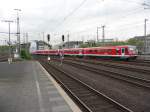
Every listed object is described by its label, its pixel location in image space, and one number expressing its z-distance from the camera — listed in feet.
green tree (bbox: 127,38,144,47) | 414.70
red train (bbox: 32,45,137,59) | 139.03
